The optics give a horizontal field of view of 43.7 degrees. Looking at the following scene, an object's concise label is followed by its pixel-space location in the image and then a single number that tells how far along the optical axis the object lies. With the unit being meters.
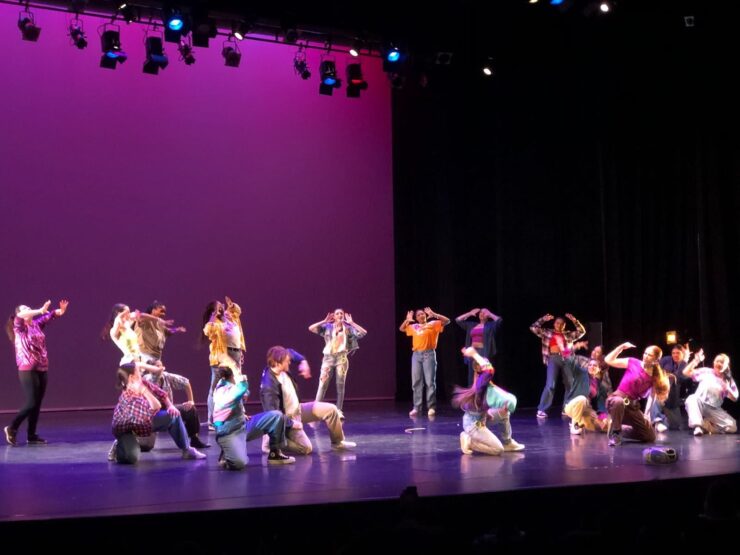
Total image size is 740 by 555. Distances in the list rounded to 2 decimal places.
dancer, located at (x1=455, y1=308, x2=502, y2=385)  12.35
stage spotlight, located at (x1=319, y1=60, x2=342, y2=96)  11.26
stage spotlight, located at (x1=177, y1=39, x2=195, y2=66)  10.53
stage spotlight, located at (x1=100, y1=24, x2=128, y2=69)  10.13
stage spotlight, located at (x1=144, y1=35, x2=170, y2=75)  10.26
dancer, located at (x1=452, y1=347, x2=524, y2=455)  7.76
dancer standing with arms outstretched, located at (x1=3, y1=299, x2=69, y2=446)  8.52
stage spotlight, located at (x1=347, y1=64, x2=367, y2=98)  11.52
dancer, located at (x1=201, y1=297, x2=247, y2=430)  9.48
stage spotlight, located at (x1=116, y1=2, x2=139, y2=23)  9.46
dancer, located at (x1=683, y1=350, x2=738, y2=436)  9.48
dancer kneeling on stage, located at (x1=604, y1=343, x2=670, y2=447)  8.59
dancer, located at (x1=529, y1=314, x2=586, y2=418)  11.52
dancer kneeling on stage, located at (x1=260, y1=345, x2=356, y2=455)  7.59
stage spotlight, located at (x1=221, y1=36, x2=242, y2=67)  10.87
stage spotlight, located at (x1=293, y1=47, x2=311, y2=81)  11.32
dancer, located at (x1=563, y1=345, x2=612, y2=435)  9.47
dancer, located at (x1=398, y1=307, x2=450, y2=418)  11.87
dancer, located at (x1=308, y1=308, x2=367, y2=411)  11.37
